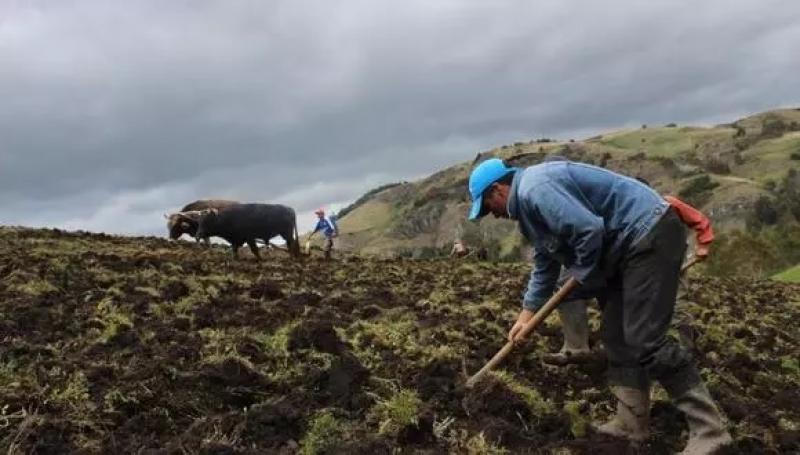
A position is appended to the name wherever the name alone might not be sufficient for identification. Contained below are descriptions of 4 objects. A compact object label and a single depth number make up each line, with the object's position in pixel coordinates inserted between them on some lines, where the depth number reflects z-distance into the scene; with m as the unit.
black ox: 19.59
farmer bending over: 4.98
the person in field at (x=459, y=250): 22.50
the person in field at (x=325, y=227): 22.41
